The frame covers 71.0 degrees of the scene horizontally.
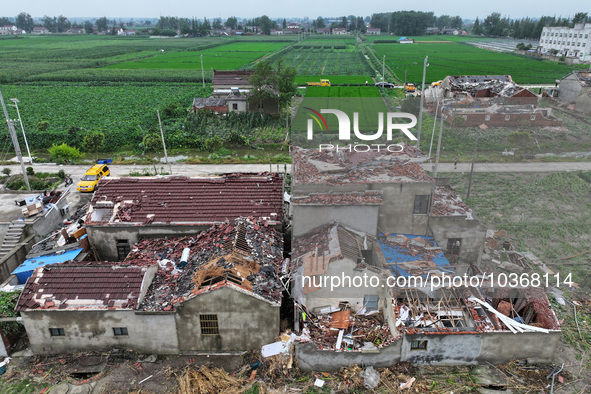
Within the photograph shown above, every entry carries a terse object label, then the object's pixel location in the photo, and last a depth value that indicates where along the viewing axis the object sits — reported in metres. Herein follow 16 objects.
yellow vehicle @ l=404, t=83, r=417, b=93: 59.73
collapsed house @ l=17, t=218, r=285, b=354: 14.34
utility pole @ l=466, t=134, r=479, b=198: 27.54
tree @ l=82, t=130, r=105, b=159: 37.59
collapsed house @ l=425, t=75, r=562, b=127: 42.78
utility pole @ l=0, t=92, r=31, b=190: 27.33
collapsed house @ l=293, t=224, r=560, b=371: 14.14
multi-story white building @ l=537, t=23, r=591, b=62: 91.38
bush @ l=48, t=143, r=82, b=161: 34.84
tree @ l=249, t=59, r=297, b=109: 46.78
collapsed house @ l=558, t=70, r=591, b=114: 48.30
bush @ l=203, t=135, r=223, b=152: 36.69
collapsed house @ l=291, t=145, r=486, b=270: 17.58
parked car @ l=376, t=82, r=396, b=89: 63.09
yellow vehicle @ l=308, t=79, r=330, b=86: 64.69
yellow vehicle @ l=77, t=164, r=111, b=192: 28.64
